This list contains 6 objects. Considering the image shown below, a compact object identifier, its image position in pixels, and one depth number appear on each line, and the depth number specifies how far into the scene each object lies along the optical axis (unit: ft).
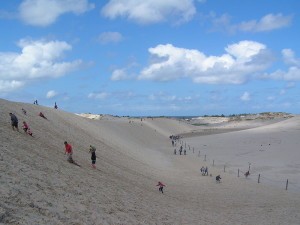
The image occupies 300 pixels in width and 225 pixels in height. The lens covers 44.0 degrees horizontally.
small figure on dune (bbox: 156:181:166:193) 77.71
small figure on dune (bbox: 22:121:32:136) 76.68
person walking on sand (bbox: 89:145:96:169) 76.95
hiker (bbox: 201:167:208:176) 113.76
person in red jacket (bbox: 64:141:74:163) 69.92
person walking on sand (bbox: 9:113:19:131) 73.19
